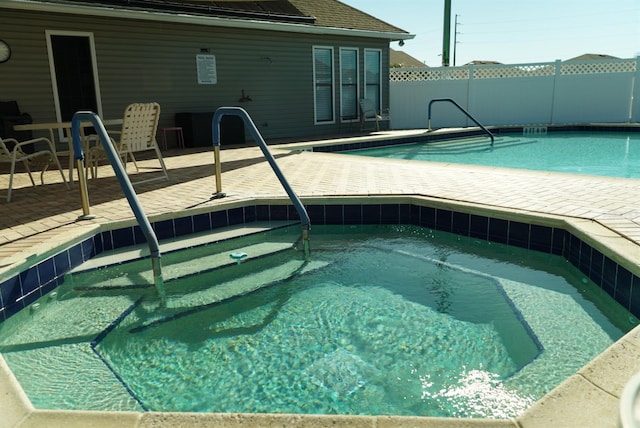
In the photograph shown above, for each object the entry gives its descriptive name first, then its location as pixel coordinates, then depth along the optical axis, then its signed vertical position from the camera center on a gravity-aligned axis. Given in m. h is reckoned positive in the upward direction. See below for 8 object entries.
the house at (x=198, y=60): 8.05 +1.00
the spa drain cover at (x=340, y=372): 2.16 -1.21
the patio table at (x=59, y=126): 5.05 -0.13
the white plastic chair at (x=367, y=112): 13.01 -0.17
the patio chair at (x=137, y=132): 5.22 -0.22
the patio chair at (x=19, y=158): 4.68 -0.41
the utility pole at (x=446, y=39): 18.52 +2.48
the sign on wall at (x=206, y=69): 10.09 +0.82
